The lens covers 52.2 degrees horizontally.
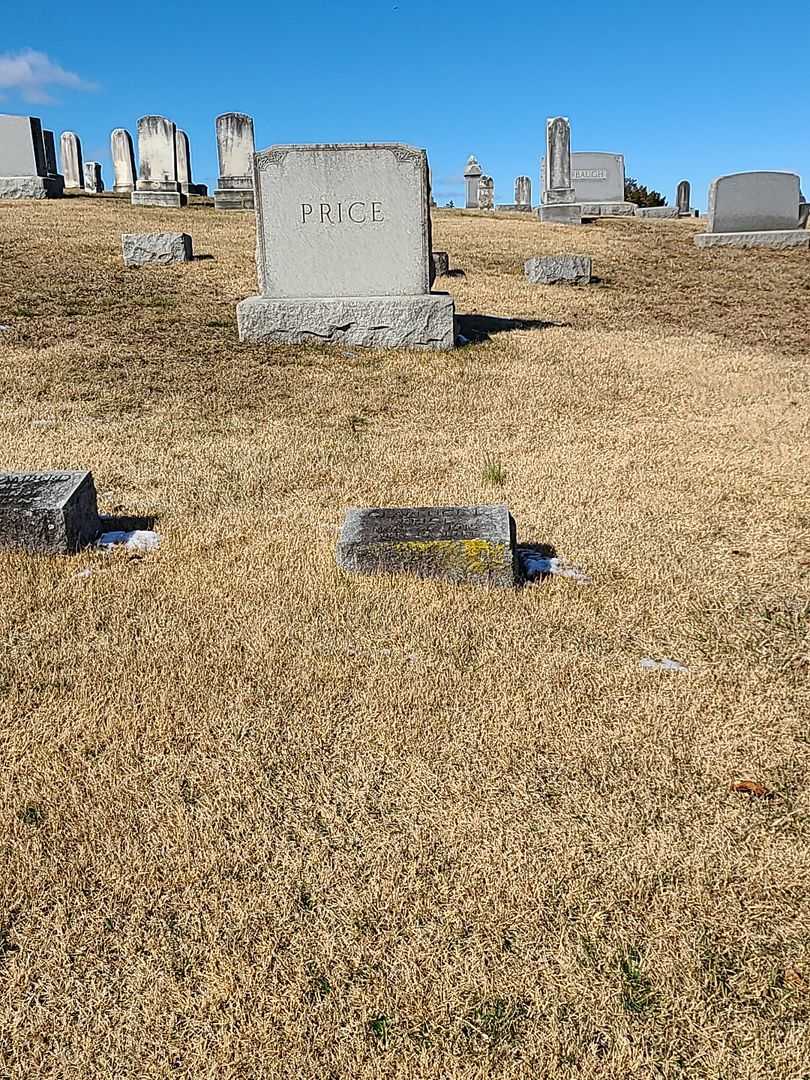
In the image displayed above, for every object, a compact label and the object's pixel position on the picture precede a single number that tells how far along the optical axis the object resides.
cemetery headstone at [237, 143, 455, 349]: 8.30
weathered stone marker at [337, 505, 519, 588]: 3.69
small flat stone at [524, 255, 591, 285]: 12.38
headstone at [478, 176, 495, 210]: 29.50
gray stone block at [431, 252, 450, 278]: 12.41
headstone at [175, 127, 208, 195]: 26.28
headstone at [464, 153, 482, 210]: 29.31
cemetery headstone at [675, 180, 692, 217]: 29.09
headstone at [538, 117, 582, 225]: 20.03
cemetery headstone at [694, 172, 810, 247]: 15.92
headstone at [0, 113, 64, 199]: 18.31
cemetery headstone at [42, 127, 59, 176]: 19.27
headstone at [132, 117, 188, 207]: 20.50
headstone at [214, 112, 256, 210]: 18.42
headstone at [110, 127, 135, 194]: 25.34
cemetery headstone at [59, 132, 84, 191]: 29.55
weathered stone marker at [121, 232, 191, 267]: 11.62
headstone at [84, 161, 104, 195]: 32.22
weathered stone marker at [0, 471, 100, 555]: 4.02
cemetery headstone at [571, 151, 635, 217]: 22.53
